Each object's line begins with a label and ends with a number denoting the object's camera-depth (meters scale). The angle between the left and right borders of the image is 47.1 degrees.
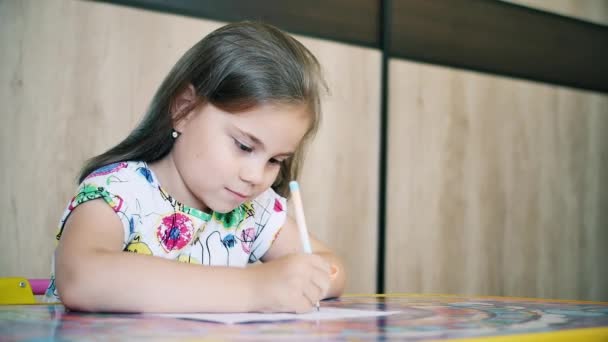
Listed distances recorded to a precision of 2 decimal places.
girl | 0.72
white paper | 0.63
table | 0.51
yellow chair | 0.94
